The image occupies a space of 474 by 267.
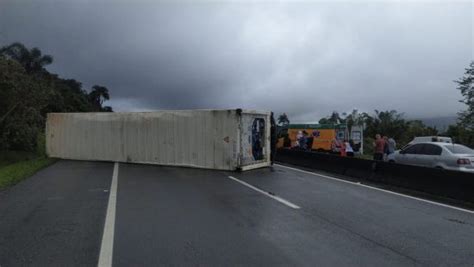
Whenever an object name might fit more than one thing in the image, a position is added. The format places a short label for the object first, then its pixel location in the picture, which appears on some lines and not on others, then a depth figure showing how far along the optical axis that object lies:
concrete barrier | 12.45
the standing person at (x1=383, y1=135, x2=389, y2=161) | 21.05
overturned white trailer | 19.58
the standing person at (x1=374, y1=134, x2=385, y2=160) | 20.81
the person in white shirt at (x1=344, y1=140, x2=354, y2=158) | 25.91
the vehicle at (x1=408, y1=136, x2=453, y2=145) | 20.84
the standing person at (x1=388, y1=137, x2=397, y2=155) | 21.72
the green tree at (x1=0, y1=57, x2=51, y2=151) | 28.58
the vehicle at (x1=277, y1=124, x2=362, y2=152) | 40.22
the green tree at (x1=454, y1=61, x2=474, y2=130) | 52.75
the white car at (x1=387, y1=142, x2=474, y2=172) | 16.16
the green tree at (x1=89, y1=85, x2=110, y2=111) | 107.18
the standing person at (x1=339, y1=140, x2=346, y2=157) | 27.74
